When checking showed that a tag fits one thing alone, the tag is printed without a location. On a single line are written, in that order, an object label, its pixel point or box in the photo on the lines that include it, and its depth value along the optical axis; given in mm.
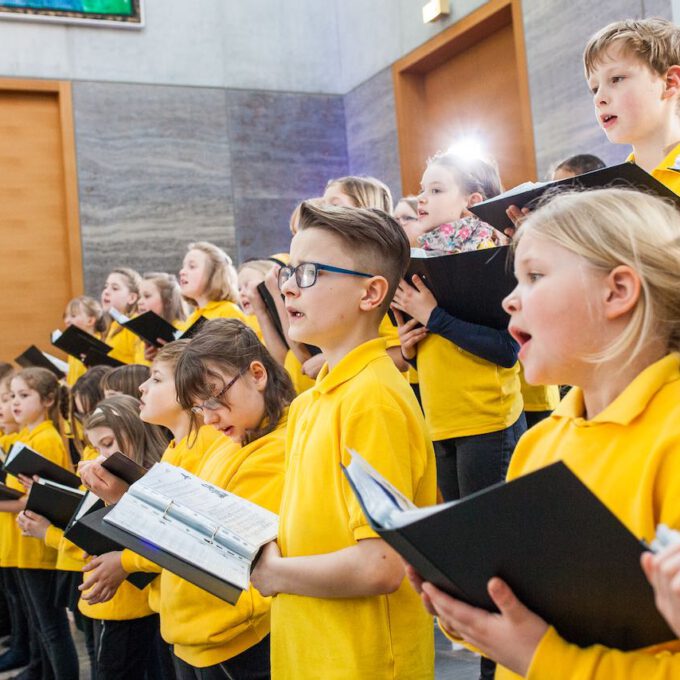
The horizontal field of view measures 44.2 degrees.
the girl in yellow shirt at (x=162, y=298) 4516
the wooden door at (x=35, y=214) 6652
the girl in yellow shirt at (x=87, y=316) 5410
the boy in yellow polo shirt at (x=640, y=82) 1951
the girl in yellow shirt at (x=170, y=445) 2252
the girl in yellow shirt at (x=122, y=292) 5270
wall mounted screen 6555
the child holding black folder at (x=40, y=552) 3248
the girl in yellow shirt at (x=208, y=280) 4035
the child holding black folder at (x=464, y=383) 2316
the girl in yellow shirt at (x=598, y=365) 938
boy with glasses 1412
